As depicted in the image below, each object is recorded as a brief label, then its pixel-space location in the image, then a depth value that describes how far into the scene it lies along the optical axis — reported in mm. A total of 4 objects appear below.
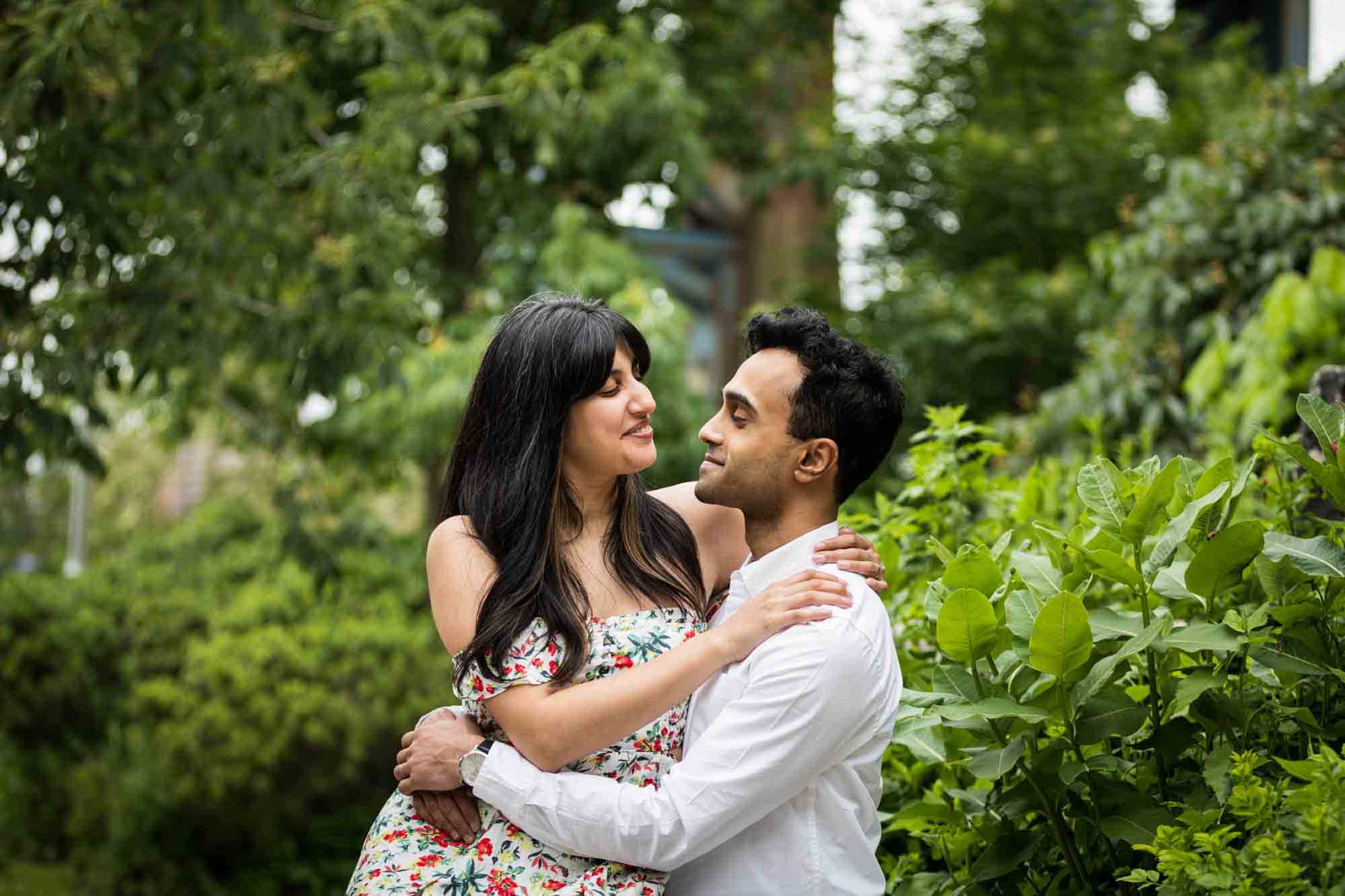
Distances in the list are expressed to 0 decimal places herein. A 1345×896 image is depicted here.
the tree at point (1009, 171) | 8867
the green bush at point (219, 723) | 7543
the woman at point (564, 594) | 2150
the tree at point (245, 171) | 4523
